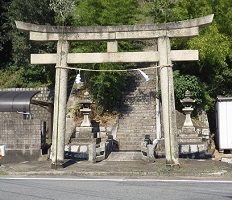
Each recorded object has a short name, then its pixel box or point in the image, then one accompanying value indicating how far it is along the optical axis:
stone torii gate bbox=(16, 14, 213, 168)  11.73
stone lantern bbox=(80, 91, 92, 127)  18.52
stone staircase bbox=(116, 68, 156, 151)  18.98
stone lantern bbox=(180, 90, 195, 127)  17.66
